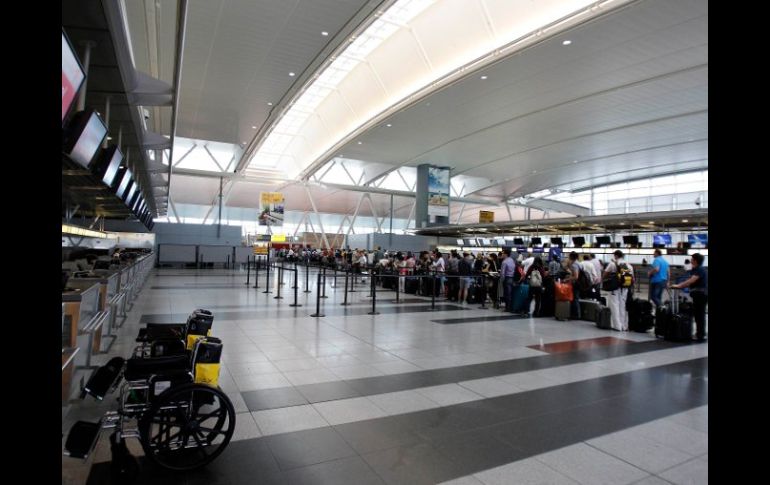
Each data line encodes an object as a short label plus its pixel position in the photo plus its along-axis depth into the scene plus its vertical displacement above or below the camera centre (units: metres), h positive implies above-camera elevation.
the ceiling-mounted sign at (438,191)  30.19 +4.44
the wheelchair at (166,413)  2.86 -1.23
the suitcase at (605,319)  9.44 -1.44
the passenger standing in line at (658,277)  10.05 -0.51
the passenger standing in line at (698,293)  8.23 -0.73
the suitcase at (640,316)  9.05 -1.32
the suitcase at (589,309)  10.43 -1.39
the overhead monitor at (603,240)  19.39 +0.70
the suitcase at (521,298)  11.32 -1.24
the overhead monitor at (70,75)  3.99 +1.71
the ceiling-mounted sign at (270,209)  31.33 +2.85
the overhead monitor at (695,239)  15.88 +0.71
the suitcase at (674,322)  8.21 -1.31
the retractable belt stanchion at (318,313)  9.66 -1.51
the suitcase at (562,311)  10.63 -1.44
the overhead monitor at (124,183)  10.57 +1.63
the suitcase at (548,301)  11.33 -1.28
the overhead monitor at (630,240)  17.81 +0.66
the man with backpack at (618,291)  9.26 -0.81
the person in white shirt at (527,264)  11.97 -0.33
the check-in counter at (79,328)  3.46 -0.82
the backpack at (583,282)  10.77 -0.71
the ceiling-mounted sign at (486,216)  33.17 +2.89
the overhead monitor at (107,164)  7.82 +1.54
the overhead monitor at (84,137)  5.63 +1.51
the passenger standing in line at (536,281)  11.05 -0.73
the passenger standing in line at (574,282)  10.87 -0.72
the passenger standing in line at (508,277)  11.72 -0.70
